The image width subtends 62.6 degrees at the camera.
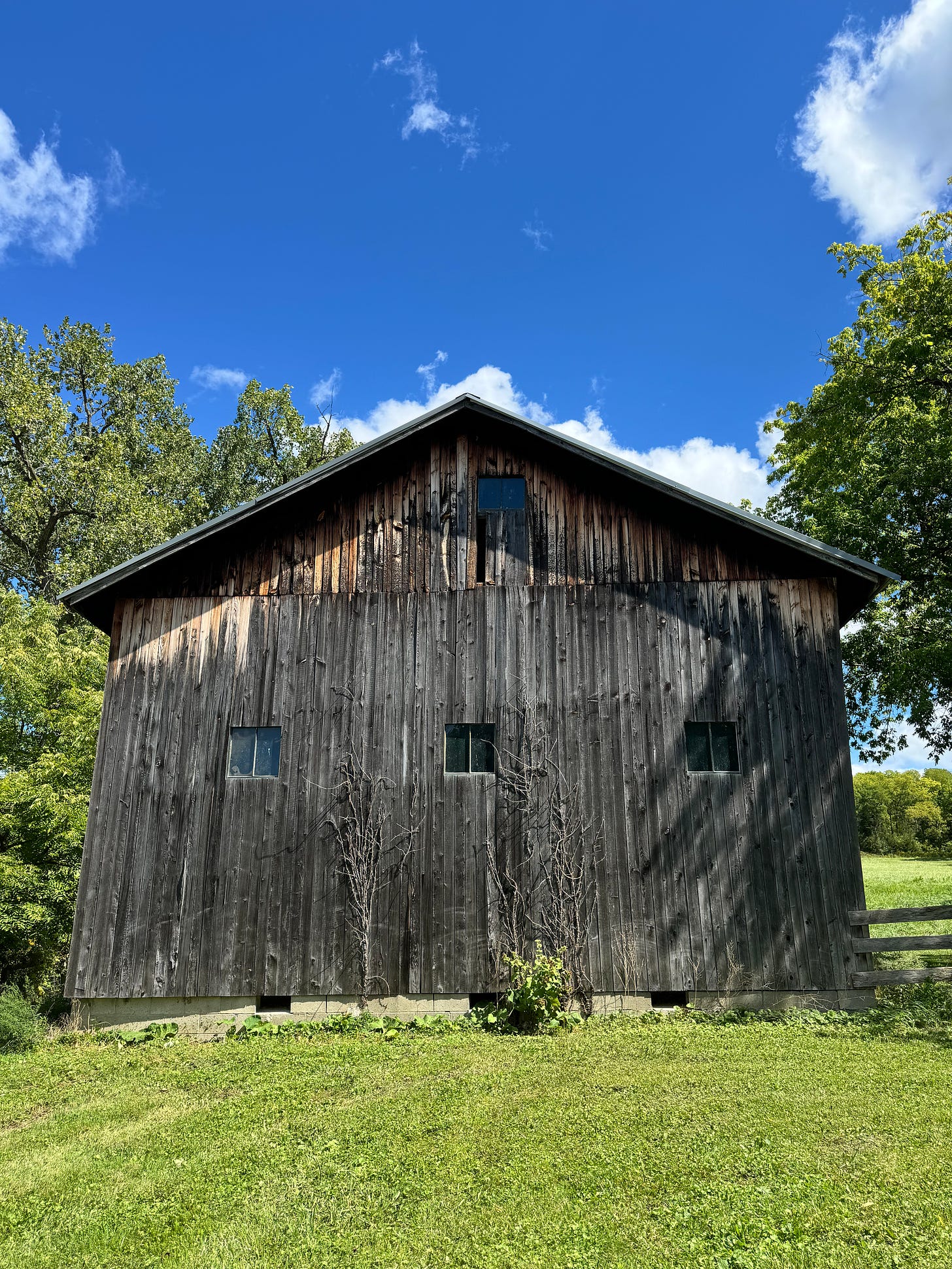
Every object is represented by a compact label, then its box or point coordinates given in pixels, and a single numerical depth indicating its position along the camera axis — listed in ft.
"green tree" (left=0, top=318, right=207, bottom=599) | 81.15
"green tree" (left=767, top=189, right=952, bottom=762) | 49.73
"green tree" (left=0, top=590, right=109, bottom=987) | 55.16
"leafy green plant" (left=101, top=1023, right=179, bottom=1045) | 32.24
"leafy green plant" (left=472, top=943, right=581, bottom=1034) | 30.30
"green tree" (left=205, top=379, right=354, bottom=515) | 103.55
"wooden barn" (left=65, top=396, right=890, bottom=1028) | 32.86
